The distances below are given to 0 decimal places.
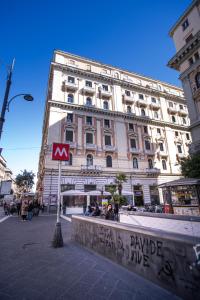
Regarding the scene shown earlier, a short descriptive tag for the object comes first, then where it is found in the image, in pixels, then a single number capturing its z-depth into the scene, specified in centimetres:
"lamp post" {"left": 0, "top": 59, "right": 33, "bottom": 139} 630
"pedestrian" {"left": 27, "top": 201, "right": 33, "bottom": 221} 1410
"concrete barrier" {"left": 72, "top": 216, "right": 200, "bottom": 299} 226
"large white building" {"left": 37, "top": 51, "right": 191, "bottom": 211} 2558
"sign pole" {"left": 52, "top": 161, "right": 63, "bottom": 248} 548
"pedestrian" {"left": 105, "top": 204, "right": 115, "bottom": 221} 980
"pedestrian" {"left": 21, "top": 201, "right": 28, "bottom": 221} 1373
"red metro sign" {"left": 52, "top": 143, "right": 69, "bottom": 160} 625
